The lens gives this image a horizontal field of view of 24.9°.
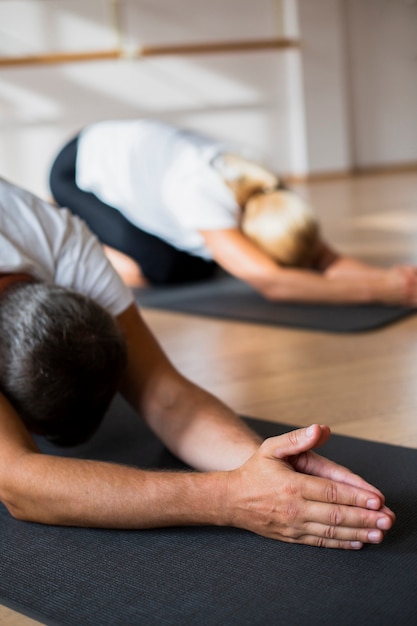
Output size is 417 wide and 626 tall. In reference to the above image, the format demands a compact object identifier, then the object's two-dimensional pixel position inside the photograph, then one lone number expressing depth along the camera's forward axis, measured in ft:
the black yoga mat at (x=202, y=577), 3.59
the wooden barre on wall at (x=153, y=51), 22.44
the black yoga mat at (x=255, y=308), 8.79
